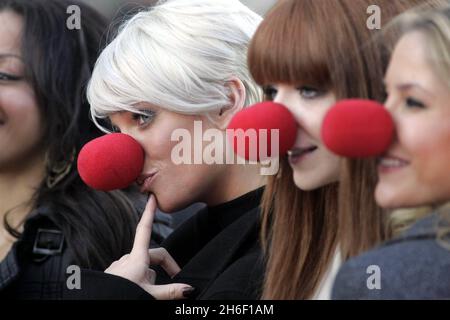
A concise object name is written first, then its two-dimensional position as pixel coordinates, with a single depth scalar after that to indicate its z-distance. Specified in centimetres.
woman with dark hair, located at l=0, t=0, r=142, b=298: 385
